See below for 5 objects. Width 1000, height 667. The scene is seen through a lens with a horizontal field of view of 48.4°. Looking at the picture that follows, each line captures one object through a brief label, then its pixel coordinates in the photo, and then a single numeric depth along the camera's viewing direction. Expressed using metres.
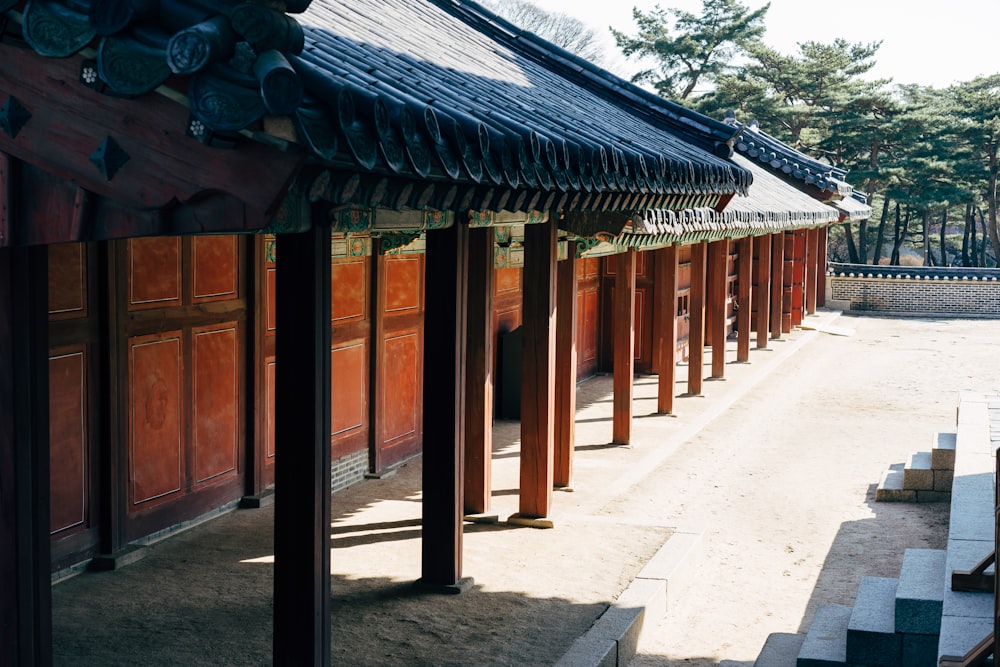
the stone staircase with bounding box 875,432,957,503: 10.37
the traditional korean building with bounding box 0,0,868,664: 2.96
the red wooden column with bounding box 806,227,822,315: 28.61
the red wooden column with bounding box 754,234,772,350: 21.58
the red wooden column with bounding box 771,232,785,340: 23.55
